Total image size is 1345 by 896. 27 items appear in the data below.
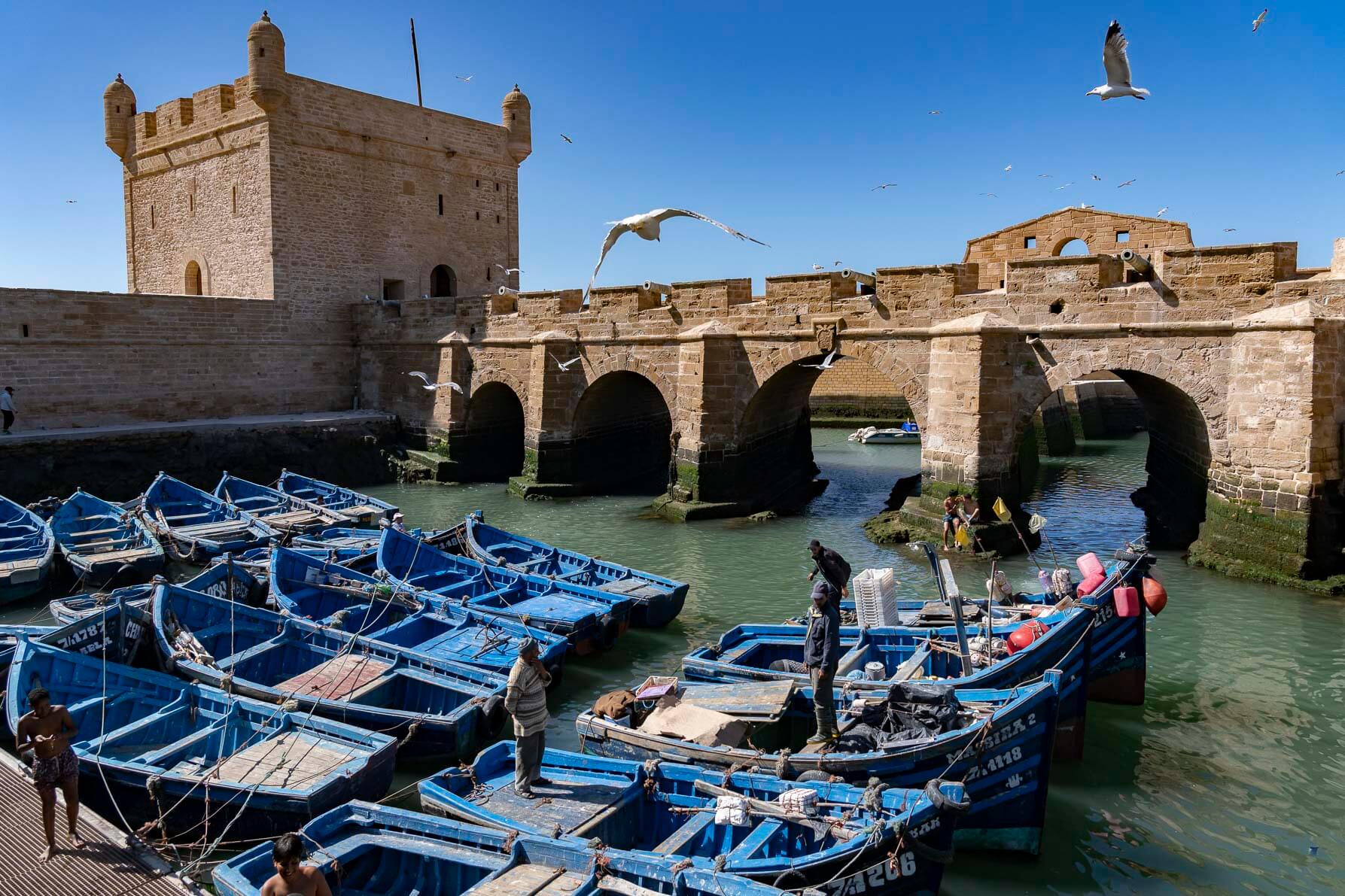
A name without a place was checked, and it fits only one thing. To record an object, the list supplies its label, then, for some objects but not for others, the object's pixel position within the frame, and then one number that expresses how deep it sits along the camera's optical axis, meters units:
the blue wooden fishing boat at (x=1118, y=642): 8.89
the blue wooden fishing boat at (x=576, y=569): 12.05
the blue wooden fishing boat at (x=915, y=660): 7.99
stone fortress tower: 25.48
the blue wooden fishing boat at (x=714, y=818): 5.61
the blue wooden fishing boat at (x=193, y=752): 6.86
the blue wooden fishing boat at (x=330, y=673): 8.30
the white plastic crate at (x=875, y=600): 9.70
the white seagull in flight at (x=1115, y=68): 10.81
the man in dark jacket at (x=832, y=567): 7.69
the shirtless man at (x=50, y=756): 6.14
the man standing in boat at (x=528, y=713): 6.65
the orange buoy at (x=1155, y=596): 9.16
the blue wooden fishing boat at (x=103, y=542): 13.62
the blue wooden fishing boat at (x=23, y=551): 13.10
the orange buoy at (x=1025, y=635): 8.49
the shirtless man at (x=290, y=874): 4.71
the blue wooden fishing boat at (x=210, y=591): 11.13
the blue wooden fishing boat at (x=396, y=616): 9.95
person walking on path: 20.53
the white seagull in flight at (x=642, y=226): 12.20
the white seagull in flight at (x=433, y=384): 23.34
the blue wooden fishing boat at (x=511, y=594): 10.92
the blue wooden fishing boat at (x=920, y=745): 6.65
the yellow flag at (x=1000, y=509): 13.03
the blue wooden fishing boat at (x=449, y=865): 5.46
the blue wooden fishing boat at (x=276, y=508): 16.56
